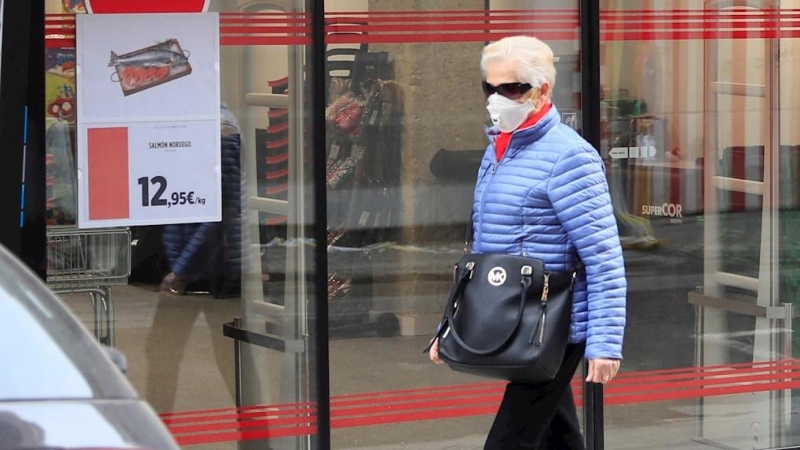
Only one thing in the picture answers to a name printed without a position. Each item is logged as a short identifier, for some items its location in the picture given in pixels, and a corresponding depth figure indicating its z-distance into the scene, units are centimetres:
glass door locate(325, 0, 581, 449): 1250
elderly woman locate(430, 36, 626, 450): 920
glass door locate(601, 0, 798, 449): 1336
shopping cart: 1160
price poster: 1166
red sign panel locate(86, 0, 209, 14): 1166
